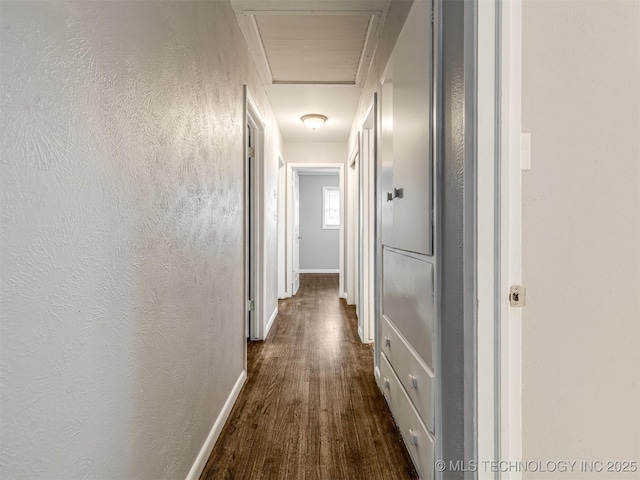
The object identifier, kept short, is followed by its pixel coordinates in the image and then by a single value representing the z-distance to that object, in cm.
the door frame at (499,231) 96
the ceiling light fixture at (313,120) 388
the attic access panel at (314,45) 222
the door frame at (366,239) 306
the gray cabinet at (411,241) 130
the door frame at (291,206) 512
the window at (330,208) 809
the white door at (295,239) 538
